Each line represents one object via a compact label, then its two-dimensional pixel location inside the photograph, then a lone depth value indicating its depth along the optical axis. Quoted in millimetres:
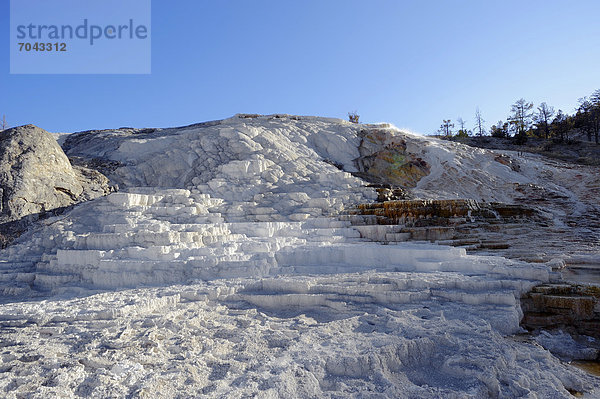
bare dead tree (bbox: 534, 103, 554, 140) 27056
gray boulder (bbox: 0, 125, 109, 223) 7895
